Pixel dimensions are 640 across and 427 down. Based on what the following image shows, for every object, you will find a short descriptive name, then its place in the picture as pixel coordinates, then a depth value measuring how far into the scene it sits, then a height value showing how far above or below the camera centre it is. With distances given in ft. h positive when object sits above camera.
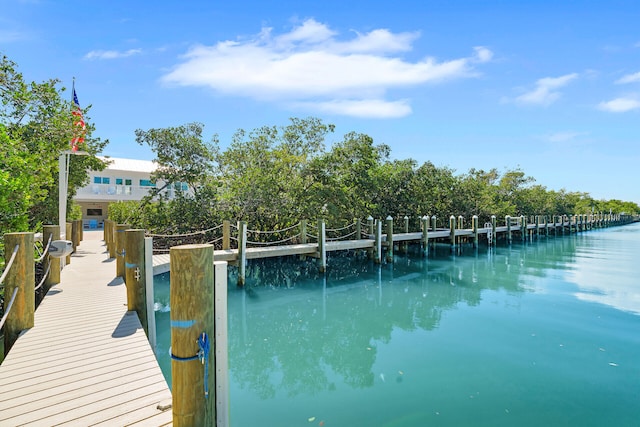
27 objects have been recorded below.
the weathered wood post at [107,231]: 41.50 -1.48
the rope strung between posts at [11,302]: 14.48 -3.25
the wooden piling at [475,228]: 79.74 -2.49
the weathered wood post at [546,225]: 120.16 -2.89
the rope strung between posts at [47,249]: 22.28 -1.81
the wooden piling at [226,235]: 39.04 -1.80
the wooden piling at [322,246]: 44.55 -3.48
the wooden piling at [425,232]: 65.62 -2.70
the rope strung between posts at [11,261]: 13.88 -1.62
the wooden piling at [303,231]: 46.24 -1.69
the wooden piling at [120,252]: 25.76 -2.40
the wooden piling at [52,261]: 23.30 -2.71
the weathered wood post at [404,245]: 67.00 -5.54
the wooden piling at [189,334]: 8.71 -2.73
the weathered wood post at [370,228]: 58.03 -1.71
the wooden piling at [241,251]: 36.76 -3.38
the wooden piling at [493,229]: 86.44 -2.94
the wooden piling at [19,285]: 14.57 -2.63
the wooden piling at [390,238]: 56.18 -3.19
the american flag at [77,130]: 33.32 +8.18
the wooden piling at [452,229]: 72.69 -2.43
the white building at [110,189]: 85.71 +7.05
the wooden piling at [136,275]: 18.81 -2.87
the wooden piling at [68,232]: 33.40 -1.24
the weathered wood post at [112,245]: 37.62 -2.72
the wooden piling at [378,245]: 53.57 -4.09
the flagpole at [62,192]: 32.09 +2.35
